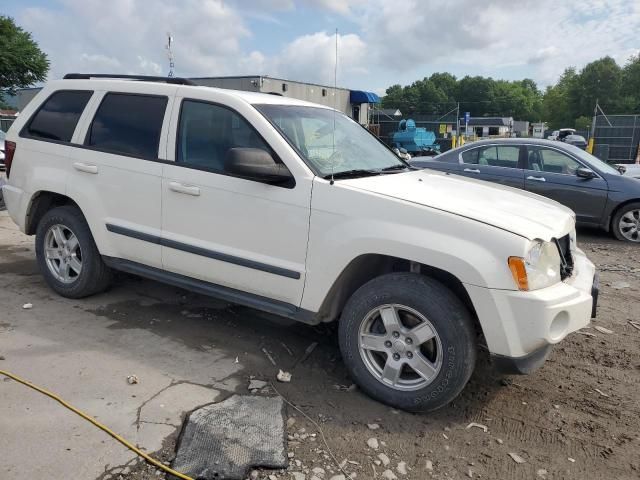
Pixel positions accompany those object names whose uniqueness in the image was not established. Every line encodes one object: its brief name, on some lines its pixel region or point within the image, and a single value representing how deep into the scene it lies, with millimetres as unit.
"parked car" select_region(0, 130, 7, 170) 12749
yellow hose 2543
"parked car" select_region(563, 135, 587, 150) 18453
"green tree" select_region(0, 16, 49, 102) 28516
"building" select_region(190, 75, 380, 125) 21562
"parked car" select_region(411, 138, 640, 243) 7980
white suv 2928
